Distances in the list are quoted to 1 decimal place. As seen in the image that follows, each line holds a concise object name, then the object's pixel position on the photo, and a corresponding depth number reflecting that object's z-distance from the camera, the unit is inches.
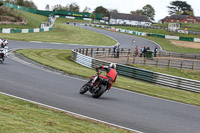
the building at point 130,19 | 6639.3
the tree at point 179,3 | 7819.9
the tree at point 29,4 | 5851.4
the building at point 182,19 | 6653.5
